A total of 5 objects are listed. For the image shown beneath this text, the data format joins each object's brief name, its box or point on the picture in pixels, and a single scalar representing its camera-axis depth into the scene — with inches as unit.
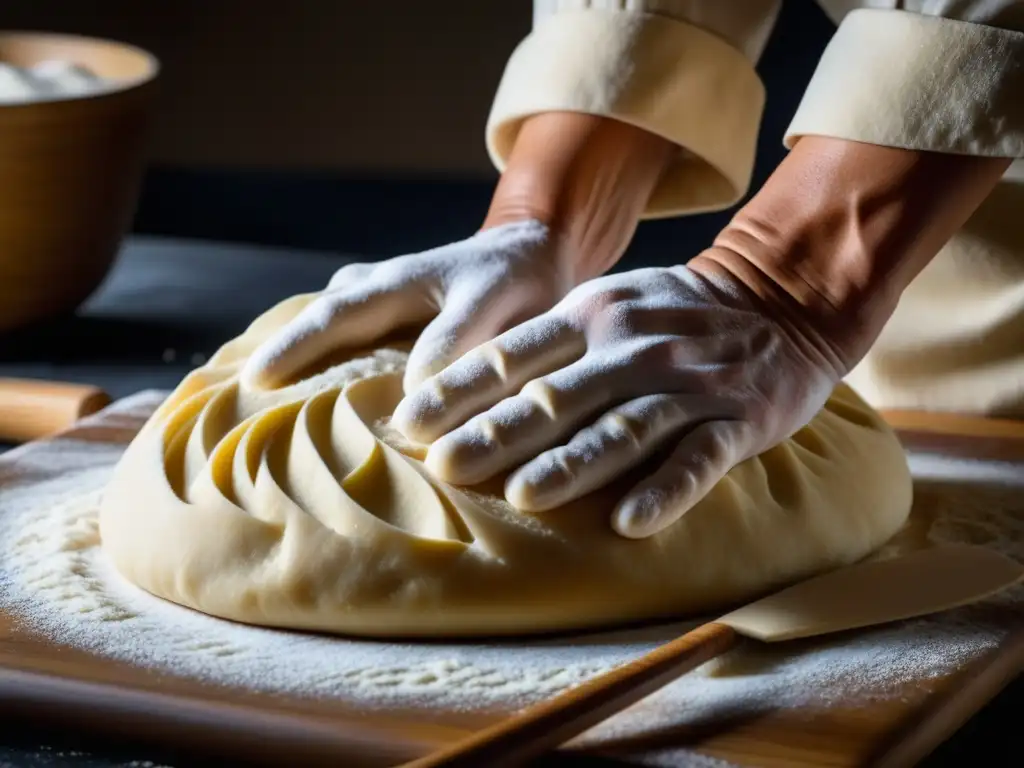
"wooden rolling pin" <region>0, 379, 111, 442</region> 71.7
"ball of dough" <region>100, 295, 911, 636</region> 44.2
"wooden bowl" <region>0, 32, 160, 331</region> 82.4
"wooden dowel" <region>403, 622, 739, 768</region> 33.7
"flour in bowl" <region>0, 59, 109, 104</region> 83.8
